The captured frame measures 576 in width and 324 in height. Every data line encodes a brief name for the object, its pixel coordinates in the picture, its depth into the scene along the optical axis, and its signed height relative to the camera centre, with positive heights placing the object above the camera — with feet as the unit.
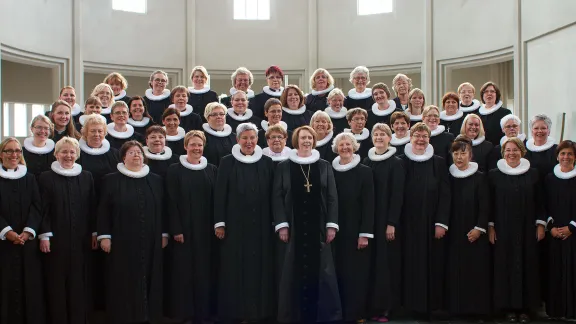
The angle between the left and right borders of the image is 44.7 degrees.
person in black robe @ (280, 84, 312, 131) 26.76 +2.01
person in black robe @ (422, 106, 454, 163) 24.94 +0.94
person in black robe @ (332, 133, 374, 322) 22.11 -2.05
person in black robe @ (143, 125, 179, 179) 22.45 +0.27
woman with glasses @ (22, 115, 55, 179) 21.74 +0.39
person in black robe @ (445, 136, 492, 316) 22.86 -2.73
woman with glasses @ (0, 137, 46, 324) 20.34 -2.41
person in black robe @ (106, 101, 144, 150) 23.98 +1.13
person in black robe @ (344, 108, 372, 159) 24.81 +1.12
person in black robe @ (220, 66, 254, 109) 28.17 +3.22
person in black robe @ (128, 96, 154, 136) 25.50 +1.61
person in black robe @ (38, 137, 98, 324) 20.76 -2.20
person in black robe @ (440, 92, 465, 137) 26.96 +1.74
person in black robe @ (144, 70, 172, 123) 28.43 +2.55
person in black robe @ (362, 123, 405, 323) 22.50 -2.14
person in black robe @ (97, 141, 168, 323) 21.21 -2.43
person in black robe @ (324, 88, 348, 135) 27.02 +1.88
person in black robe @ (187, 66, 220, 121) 29.07 +2.64
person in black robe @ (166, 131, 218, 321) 21.98 -2.34
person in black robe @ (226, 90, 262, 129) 27.07 +1.85
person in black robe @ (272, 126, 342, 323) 21.50 -2.27
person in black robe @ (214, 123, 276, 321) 21.91 -2.38
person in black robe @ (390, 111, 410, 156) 24.21 +1.01
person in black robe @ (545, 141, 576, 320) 22.59 -2.57
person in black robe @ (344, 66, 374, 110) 28.40 +2.78
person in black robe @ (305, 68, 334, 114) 28.84 +2.91
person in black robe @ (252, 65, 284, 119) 29.14 +2.85
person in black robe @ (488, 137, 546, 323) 22.71 -2.44
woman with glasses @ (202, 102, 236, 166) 24.93 +0.91
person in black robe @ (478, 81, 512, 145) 27.58 +1.79
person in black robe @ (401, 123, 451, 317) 22.89 -2.15
